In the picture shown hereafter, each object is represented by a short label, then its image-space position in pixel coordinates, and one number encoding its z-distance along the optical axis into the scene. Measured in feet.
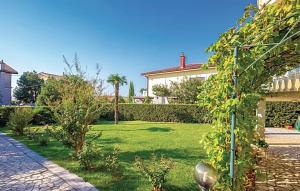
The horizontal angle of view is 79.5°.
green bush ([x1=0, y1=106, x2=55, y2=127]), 45.18
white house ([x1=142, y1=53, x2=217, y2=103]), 77.53
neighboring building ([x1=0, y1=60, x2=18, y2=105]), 89.06
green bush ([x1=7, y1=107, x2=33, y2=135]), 32.86
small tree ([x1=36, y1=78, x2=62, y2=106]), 59.29
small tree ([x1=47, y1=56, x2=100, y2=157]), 19.11
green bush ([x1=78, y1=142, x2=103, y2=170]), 16.47
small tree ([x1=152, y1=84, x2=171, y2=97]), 78.04
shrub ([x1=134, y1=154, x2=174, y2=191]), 12.40
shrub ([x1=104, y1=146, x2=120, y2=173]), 15.84
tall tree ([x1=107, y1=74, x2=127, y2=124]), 52.29
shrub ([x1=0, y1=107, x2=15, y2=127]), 44.76
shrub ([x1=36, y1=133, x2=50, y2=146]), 26.66
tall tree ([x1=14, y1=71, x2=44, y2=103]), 102.25
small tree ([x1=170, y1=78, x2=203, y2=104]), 65.32
